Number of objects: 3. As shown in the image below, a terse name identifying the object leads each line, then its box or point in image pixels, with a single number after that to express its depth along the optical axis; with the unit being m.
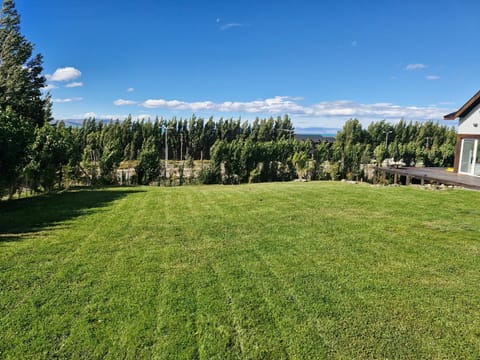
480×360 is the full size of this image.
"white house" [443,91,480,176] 15.63
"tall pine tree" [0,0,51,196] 19.17
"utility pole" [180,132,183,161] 39.03
